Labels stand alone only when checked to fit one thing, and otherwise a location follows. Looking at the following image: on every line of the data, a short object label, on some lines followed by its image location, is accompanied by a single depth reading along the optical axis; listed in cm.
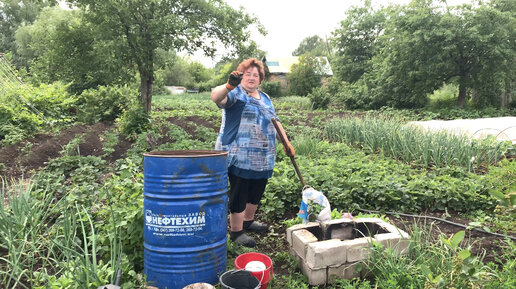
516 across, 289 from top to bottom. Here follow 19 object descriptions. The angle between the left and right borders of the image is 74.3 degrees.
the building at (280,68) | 3588
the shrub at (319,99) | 1659
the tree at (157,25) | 635
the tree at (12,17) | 3747
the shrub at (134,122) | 665
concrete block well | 230
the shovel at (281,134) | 292
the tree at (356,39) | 2577
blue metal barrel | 214
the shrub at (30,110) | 693
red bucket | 219
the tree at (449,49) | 1406
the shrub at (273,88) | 2985
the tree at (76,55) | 650
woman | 277
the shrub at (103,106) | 845
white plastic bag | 275
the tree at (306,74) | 2862
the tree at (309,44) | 7275
